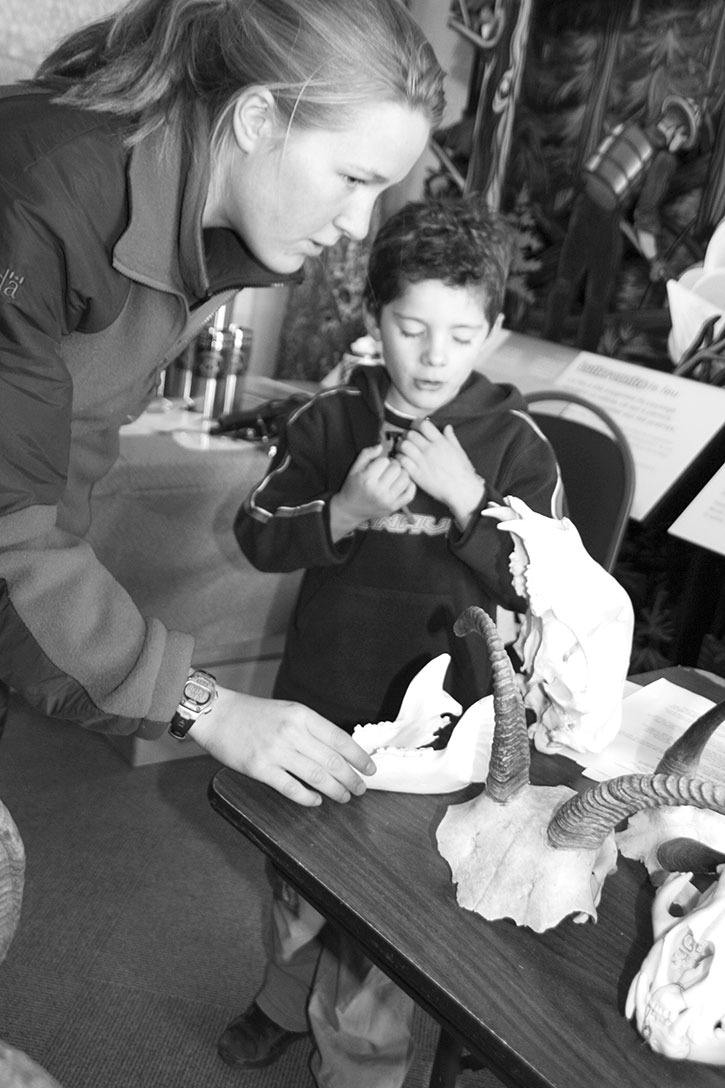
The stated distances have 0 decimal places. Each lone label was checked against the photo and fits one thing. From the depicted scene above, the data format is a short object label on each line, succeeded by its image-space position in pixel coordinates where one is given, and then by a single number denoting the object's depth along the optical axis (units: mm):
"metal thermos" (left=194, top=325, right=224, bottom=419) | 2771
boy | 1395
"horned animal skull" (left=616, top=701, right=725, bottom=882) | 931
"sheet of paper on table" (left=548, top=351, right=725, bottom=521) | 2562
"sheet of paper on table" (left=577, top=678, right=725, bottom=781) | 1160
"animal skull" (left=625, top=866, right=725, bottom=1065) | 711
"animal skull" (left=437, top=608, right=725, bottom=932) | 832
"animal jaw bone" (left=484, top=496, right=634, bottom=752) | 1021
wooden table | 723
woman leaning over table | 918
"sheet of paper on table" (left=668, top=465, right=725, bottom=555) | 2480
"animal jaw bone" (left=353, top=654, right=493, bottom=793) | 1022
